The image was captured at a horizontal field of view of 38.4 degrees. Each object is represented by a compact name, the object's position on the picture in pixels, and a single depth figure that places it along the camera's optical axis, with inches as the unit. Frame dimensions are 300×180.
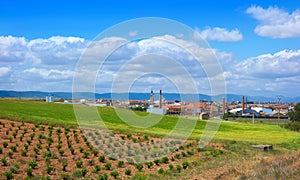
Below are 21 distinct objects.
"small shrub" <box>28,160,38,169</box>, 626.0
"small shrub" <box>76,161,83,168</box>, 671.0
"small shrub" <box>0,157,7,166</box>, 633.0
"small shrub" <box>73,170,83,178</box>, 616.1
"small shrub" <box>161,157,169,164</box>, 786.8
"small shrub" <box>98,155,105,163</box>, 732.7
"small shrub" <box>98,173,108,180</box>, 599.0
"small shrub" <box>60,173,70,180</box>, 594.2
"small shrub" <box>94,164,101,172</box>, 662.5
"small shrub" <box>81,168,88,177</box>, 625.6
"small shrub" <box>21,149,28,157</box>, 703.7
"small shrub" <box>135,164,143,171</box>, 696.3
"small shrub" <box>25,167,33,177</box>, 589.0
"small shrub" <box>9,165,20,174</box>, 593.9
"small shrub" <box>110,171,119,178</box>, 633.0
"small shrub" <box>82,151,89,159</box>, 746.2
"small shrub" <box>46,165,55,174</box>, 616.4
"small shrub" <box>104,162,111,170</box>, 683.4
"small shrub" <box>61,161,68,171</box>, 647.0
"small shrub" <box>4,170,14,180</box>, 562.6
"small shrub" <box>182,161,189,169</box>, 748.4
